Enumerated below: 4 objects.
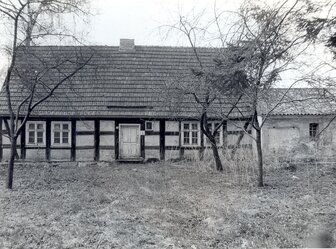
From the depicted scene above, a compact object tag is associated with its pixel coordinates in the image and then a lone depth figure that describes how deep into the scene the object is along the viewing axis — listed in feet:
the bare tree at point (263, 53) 22.87
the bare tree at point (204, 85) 33.27
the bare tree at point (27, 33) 35.45
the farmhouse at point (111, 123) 59.47
